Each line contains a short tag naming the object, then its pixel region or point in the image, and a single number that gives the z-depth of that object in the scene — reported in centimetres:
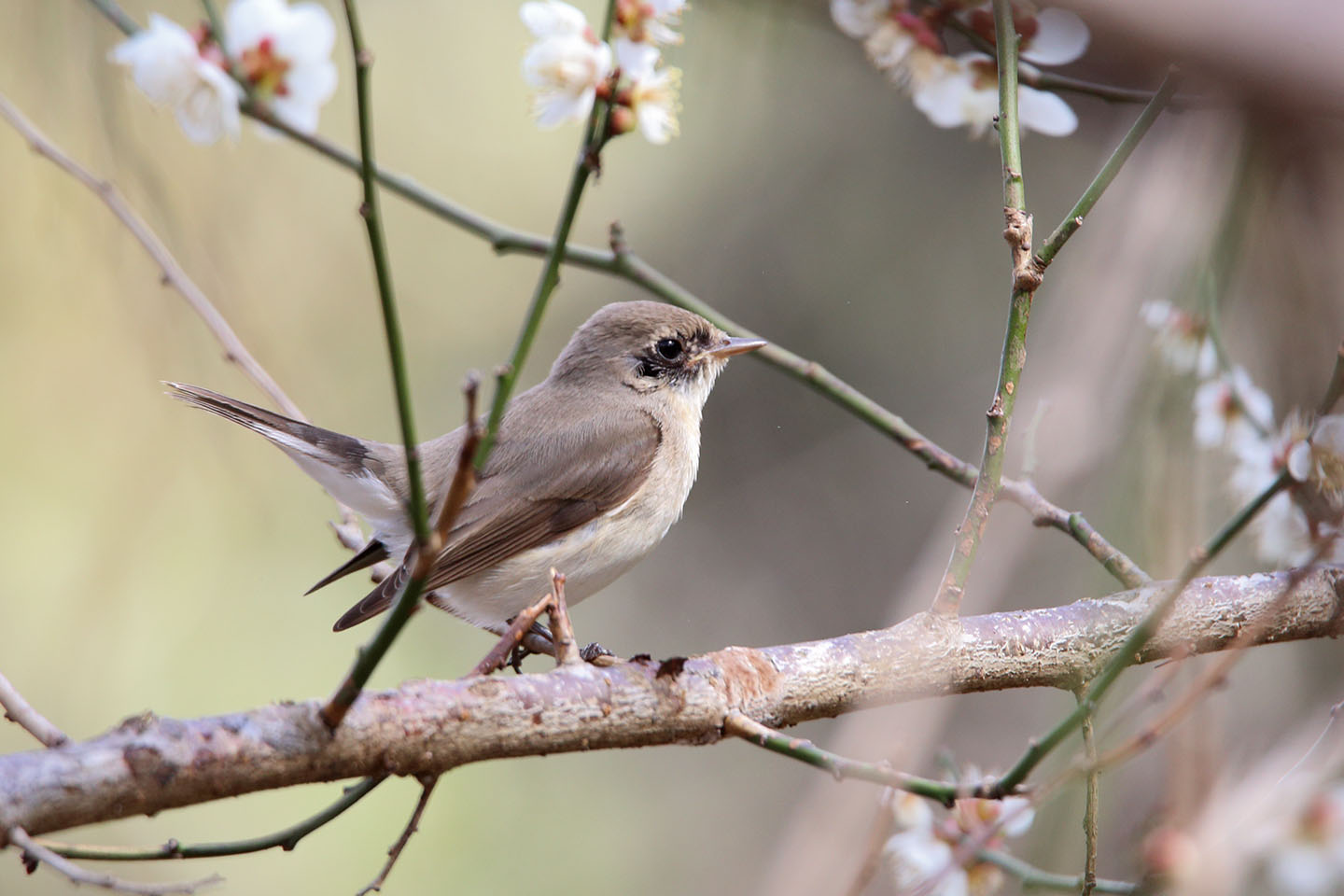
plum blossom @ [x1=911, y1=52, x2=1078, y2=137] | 543
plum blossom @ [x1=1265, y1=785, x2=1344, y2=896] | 424
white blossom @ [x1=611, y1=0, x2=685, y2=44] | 426
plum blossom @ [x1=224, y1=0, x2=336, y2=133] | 391
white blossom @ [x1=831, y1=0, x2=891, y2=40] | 499
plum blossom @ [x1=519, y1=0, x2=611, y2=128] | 416
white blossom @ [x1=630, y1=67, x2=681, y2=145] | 417
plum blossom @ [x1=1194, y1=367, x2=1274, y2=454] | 602
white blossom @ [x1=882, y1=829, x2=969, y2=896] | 480
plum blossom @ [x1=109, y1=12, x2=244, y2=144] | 374
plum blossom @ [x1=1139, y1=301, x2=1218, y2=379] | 579
